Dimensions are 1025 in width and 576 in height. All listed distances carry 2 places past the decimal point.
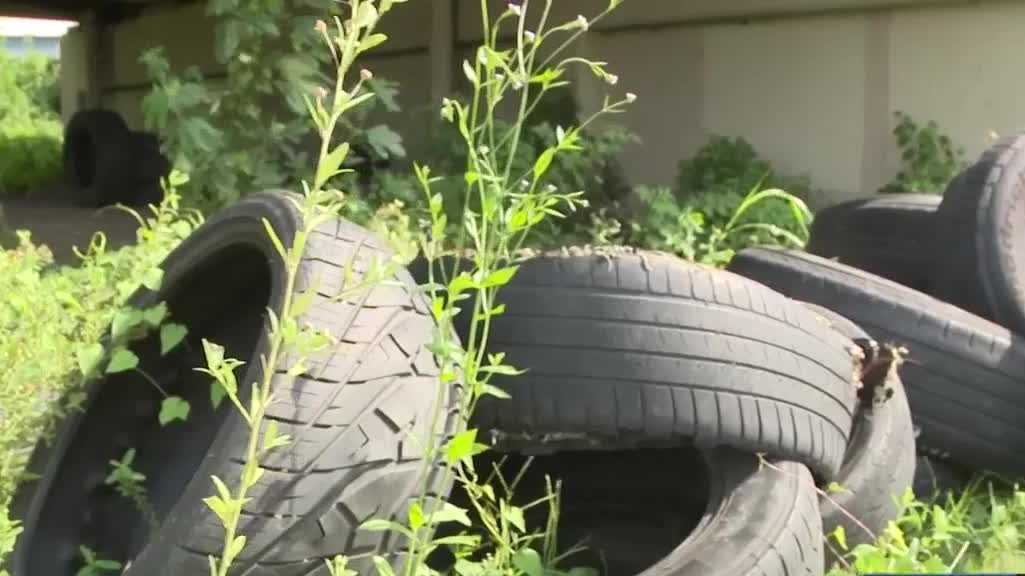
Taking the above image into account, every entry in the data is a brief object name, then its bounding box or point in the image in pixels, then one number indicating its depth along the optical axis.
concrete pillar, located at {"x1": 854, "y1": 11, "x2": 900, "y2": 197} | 5.92
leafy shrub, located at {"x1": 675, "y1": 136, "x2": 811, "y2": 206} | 5.97
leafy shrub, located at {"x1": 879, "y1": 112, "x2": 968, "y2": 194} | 5.34
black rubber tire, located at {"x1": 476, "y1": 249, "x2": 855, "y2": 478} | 1.92
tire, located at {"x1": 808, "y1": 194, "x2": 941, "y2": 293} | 3.51
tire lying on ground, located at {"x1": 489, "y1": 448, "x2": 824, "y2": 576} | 1.78
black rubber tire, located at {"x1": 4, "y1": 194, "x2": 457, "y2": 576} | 1.49
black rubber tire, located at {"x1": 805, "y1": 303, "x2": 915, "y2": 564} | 2.20
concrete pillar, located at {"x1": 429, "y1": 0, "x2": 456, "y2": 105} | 8.01
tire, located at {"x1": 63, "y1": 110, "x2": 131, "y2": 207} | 9.55
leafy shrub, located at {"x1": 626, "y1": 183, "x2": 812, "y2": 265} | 4.57
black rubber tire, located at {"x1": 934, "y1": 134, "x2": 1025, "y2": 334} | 3.04
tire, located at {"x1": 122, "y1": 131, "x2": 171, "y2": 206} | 9.52
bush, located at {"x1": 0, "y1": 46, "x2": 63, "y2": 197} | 11.65
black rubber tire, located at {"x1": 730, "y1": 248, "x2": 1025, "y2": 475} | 2.75
